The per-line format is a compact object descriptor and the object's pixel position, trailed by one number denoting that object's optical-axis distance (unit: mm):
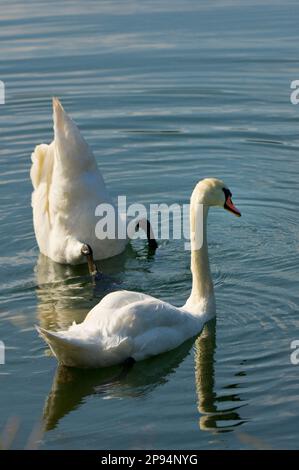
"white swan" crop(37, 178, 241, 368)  8461
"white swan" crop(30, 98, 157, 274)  10789
